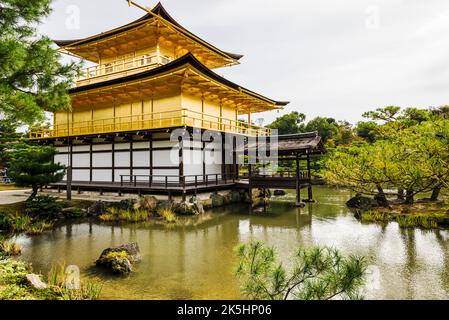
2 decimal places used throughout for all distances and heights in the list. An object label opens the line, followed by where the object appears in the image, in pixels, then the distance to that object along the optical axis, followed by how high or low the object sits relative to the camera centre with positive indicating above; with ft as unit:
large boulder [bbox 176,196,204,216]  50.85 -7.94
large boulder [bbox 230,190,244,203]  65.76 -7.51
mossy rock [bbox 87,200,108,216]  51.06 -7.77
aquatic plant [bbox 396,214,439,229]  39.01 -8.56
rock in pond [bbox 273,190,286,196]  82.89 -8.55
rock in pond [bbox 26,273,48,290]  18.90 -8.07
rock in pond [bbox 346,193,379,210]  55.78 -8.37
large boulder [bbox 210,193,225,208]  59.36 -7.54
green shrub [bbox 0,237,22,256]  28.63 -8.57
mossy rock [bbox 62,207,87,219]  49.58 -8.30
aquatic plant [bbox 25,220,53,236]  38.04 -8.60
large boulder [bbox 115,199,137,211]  50.62 -6.98
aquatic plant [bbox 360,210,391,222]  44.39 -8.76
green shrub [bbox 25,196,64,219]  45.42 -6.72
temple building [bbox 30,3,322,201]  57.82 +14.31
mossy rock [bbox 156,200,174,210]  51.13 -7.29
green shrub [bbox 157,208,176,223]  45.44 -8.34
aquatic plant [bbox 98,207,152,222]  46.39 -8.38
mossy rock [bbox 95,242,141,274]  24.22 -8.54
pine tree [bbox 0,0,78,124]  25.17 +9.95
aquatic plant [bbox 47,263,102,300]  18.56 -8.71
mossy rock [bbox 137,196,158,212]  51.72 -6.98
